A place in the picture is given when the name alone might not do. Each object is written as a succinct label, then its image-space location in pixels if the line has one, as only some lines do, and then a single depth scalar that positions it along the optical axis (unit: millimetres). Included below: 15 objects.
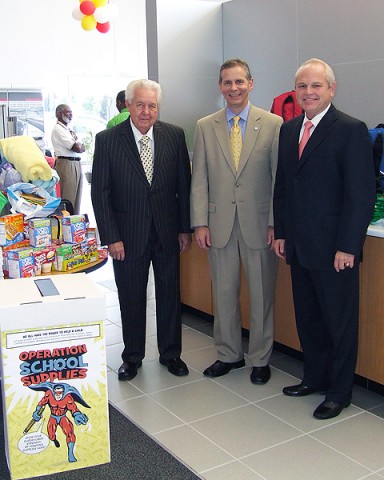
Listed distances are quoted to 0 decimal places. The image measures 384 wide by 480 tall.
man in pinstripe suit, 3473
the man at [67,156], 8250
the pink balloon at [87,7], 9250
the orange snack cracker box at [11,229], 2982
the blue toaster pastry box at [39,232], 3025
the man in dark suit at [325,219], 2854
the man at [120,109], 6171
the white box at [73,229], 3137
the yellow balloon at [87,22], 9438
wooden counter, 3189
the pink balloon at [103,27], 9711
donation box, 2398
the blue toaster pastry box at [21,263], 2918
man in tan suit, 3385
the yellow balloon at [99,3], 9336
